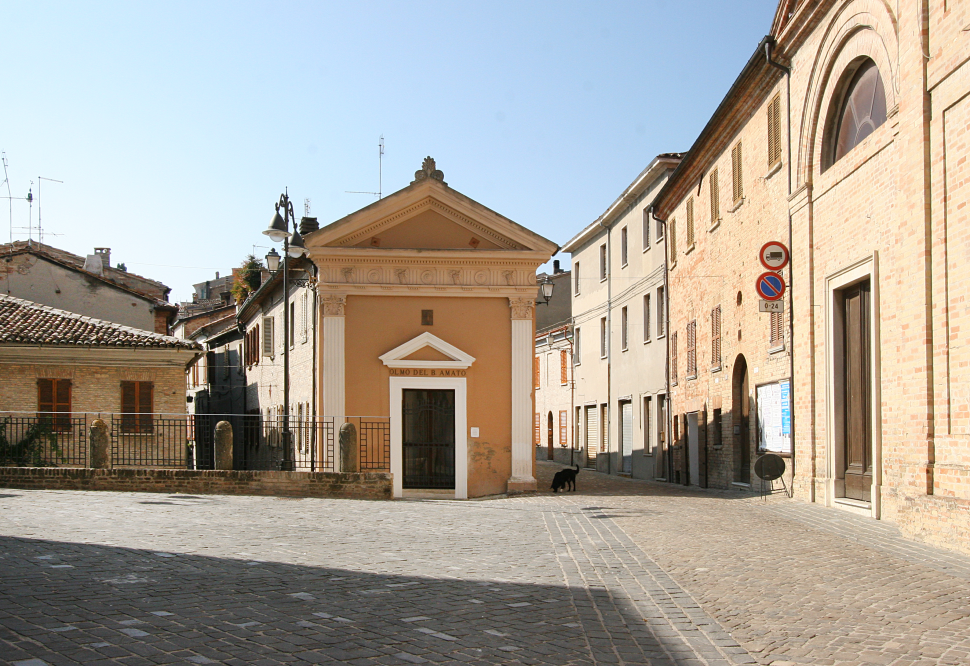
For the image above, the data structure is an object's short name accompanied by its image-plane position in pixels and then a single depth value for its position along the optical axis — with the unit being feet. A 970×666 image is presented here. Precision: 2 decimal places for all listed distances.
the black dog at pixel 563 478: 67.67
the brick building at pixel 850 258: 34.71
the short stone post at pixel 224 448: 60.49
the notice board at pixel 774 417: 56.34
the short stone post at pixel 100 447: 59.98
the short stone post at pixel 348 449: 60.25
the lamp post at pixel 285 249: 61.57
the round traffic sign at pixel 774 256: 54.39
